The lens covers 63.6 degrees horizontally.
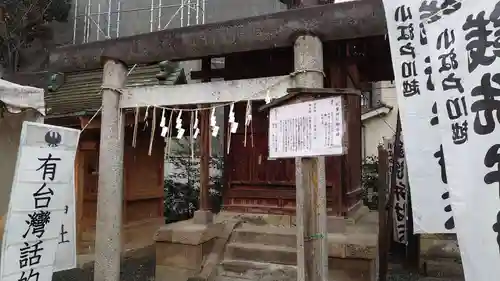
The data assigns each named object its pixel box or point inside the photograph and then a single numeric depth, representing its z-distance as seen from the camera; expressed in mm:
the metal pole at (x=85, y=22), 16422
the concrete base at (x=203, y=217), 8117
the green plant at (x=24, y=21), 14875
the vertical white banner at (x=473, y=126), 3184
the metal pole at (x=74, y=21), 16344
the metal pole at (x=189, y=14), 14380
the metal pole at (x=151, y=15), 14945
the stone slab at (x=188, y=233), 7066
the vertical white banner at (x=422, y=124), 3686
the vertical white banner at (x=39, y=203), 4727
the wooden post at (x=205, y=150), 8609
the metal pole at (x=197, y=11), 14000
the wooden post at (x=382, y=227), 7383
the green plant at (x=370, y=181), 15094
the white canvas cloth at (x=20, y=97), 5551
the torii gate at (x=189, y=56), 4785
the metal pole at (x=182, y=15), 14342
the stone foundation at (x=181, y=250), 7031
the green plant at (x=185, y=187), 14055
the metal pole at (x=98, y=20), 16362
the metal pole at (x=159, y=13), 15046
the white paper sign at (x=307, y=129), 3578
